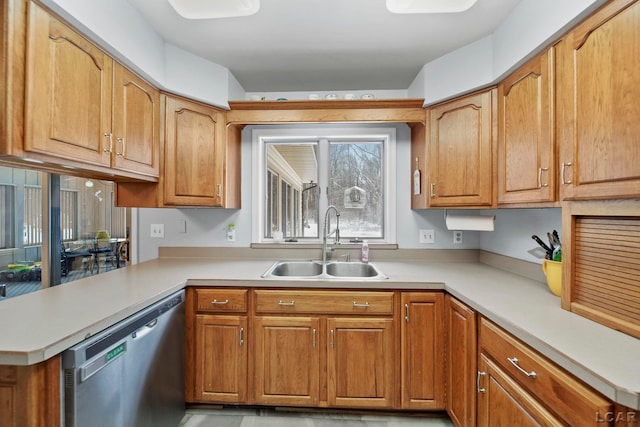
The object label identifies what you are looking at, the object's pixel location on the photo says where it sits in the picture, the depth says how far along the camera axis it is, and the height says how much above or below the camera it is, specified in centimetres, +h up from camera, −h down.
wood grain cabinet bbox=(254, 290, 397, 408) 173 -80
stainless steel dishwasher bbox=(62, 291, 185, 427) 100 -67
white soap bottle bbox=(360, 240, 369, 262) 224 -30
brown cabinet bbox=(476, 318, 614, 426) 80 -58
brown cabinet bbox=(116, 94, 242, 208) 196 +35
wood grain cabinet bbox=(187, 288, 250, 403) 176 -81
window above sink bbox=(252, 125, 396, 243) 244 +28
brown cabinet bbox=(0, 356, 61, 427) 92 -58
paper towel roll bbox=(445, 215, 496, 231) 197 -6
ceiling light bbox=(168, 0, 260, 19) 153 +109
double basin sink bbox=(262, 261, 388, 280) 221 -43
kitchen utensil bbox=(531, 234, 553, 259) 148 -18
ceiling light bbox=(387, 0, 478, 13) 152 +108
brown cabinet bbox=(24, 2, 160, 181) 112 +50
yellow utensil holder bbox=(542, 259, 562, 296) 138 -29
